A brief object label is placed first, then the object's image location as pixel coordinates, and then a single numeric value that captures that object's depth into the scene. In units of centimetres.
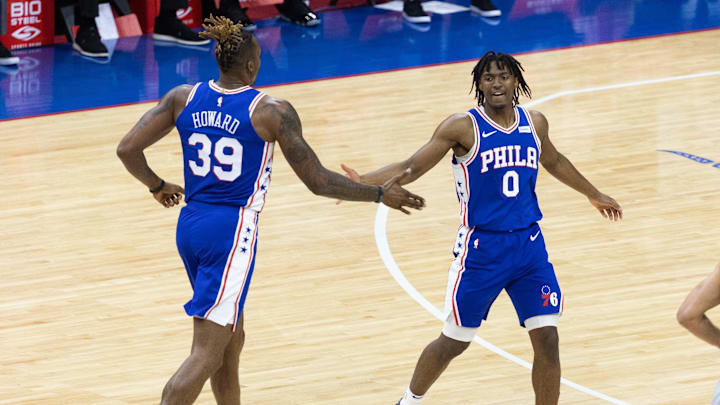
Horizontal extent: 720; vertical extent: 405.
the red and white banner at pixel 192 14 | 2955
